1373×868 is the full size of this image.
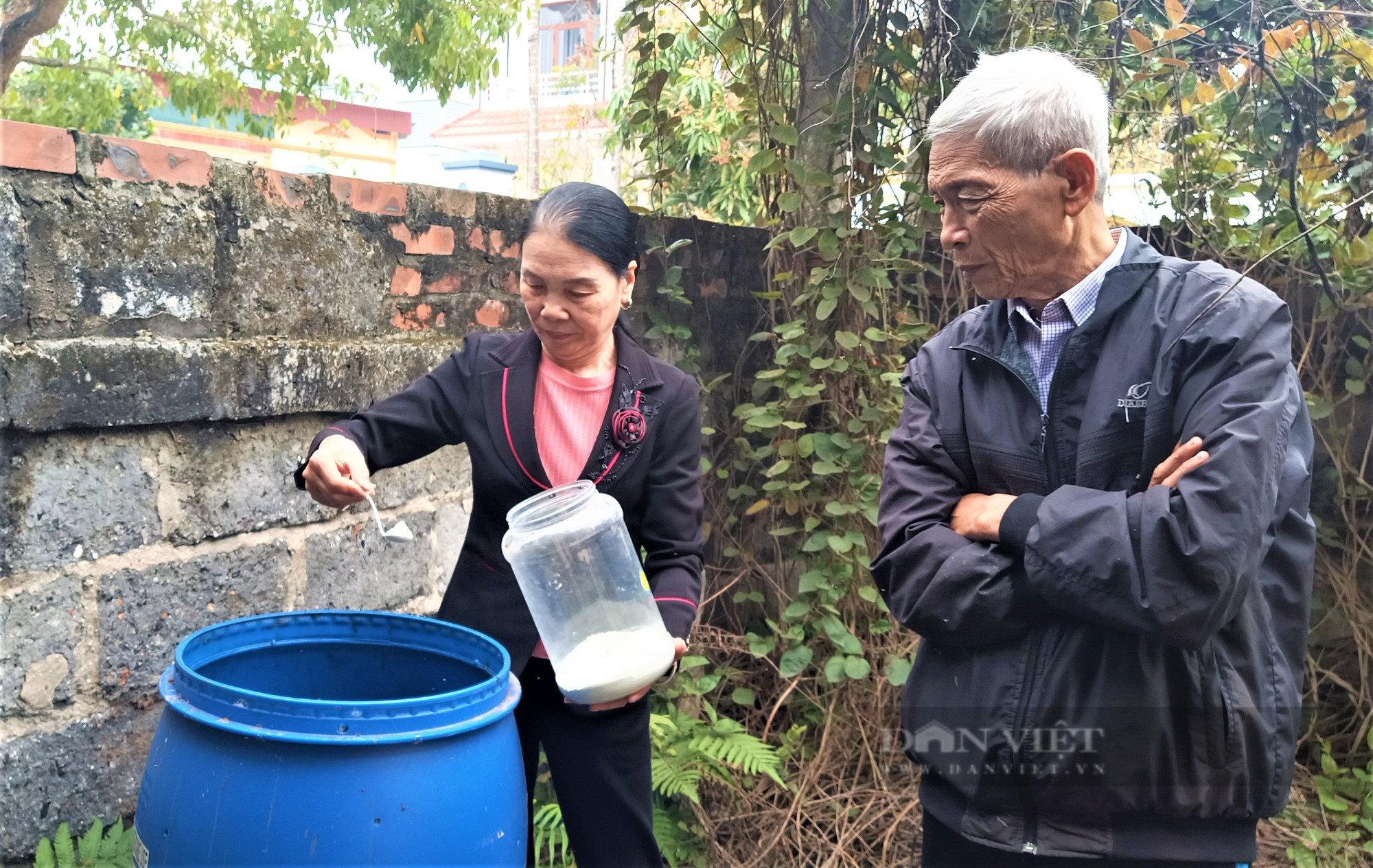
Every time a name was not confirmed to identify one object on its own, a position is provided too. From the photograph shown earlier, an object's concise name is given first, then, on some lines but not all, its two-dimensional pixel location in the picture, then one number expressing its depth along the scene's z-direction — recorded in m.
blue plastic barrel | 1.31
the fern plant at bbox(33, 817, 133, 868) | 1.79
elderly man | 1.33
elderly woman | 1.80
